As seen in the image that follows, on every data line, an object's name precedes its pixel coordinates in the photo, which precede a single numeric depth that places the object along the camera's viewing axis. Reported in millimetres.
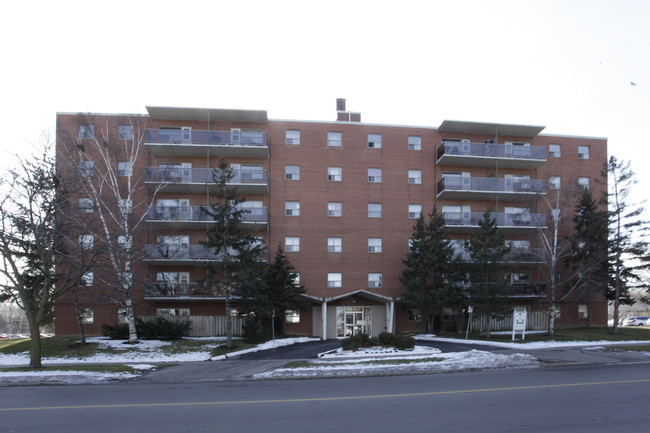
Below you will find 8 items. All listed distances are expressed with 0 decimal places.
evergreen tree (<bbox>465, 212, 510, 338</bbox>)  27500
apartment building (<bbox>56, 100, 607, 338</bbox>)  31156
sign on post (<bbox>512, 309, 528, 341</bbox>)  24828
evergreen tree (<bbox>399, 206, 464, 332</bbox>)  29672
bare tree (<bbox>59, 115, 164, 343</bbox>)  24438
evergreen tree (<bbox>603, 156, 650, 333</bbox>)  30391
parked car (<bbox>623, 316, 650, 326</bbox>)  52875
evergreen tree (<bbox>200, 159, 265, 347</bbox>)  24016
